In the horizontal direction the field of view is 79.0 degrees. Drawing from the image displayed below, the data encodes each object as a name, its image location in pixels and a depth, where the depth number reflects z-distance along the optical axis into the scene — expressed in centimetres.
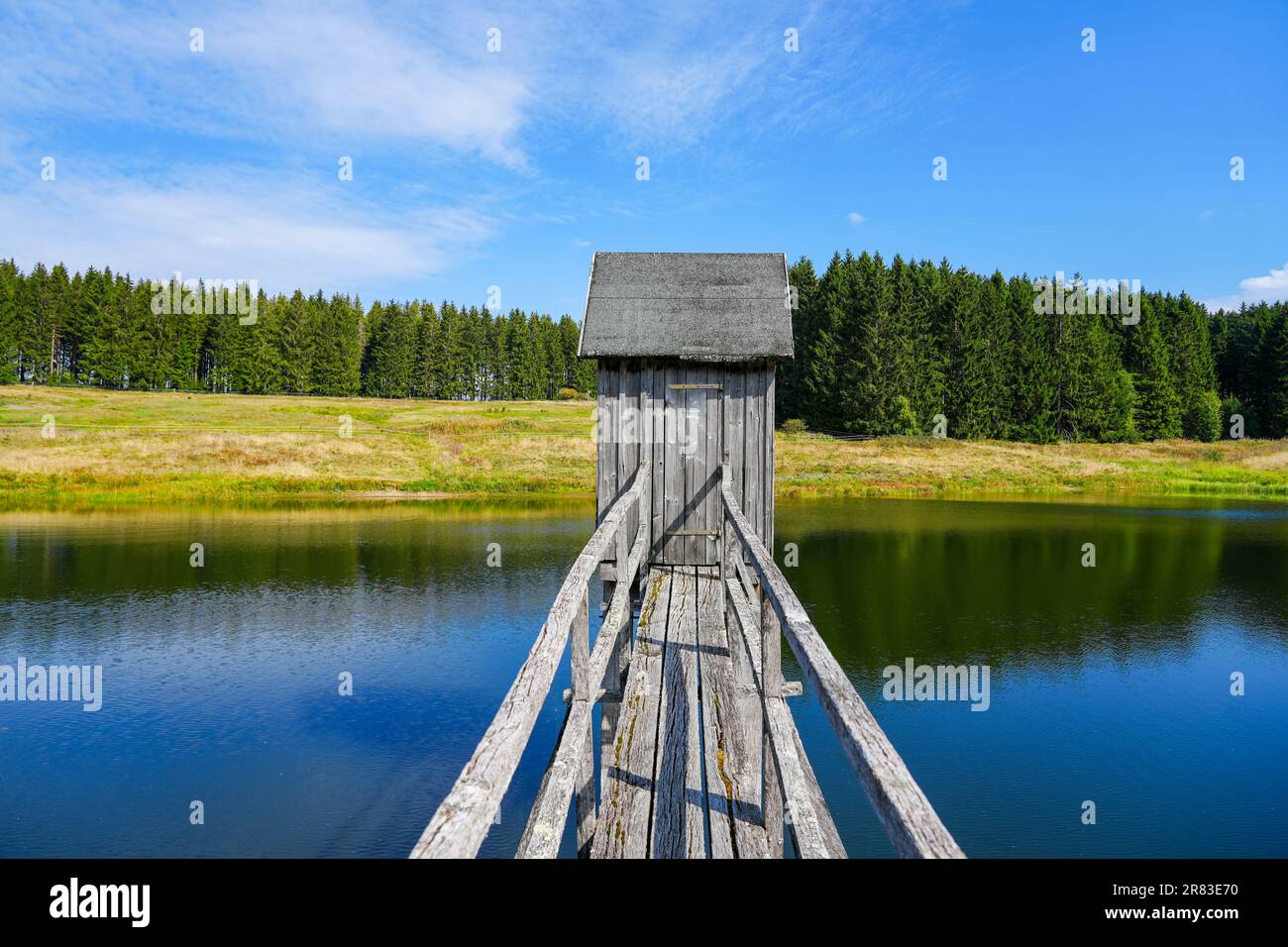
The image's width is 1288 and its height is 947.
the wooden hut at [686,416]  1196
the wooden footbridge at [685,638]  308
